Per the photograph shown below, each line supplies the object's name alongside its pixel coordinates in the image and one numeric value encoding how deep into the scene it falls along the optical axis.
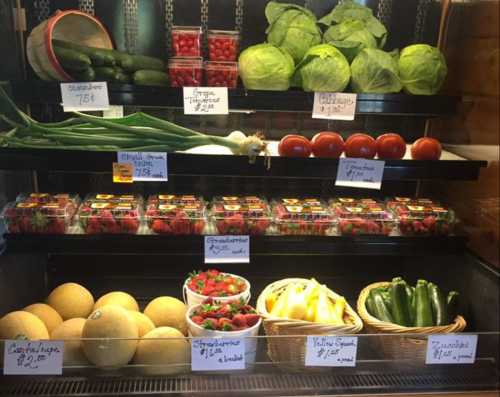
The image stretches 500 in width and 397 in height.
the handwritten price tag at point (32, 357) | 1.47
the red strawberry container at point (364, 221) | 1.88
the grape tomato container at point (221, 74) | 1.71
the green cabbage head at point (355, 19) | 1.84
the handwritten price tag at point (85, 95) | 1.62
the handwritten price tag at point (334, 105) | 1.71
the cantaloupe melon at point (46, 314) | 1.69
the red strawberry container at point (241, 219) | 1.82
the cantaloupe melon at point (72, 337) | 1.56
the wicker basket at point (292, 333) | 1.60
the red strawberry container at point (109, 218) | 1.78
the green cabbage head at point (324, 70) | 1.68
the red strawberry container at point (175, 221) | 1.81
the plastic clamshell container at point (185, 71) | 1.70
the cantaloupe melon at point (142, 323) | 1.66
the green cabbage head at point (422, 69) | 1.76
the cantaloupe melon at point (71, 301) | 1.79
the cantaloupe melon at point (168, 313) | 1.75
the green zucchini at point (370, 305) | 1.81
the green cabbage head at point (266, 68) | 1.69
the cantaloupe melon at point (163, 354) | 1.56
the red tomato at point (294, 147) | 1.71
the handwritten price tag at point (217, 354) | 1.52
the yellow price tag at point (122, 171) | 1.63
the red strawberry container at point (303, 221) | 1.86
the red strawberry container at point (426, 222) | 1.88
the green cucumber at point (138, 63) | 1.68
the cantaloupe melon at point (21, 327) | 1.55
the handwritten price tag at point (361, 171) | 1.69
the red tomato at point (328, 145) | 1.73
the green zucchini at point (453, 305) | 1.78
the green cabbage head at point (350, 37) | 1.77
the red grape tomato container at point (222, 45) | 1.78
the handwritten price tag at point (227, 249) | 1.79
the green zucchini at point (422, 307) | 1.74
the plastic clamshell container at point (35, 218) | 1.75
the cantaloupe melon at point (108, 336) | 1.51
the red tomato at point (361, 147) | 1.73
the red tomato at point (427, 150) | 1.74
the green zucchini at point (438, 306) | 1.75
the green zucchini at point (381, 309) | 1.77
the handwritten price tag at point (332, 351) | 1.58
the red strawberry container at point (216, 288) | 1.77
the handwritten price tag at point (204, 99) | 1.66
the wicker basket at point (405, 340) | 1.66
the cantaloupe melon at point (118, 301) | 1.82
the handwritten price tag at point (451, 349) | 1.62
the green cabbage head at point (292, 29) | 1.79
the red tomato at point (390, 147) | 1.74
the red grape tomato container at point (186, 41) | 1.75
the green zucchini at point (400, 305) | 1.77
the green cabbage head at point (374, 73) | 1.71
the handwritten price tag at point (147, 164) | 1.63
